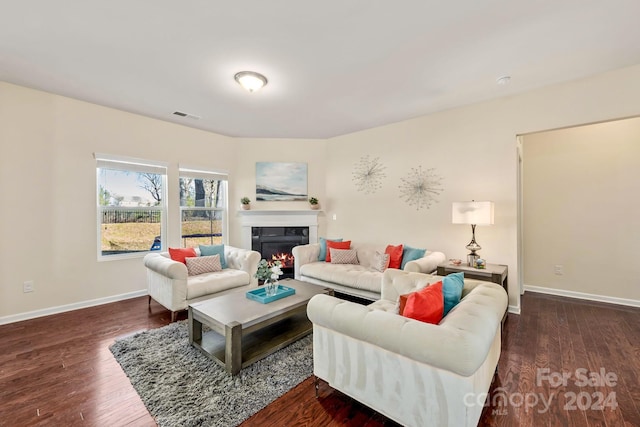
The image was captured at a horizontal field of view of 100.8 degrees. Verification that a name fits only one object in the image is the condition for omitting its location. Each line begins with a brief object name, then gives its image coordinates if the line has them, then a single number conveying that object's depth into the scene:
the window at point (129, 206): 3.82
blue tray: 2.65
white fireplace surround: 5.17
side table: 3.03
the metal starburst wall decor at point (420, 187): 4.06
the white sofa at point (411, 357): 1.27
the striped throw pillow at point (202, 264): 3.58
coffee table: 2.11
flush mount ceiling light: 2.82
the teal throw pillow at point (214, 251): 3.93
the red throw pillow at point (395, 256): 3.73
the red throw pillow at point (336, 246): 4.43
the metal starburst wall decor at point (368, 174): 4.69
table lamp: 3.17
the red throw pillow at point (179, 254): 3.60
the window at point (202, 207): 4.66
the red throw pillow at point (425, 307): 1.59
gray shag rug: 1.71
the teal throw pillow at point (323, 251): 4.51
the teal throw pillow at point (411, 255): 3.65
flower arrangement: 2.72
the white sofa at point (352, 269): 3.41
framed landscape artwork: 5.27
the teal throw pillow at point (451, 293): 1.87
